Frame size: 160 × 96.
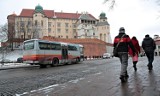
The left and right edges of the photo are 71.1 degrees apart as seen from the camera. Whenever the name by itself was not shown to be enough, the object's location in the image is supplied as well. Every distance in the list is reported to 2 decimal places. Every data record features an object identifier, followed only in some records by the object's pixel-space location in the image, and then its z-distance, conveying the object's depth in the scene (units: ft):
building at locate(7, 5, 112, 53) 178.20
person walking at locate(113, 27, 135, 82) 13.99
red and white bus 39.19
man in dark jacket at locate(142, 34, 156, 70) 20.82
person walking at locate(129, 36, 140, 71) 21.09
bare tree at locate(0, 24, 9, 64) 116.00
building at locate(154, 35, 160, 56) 194.94
